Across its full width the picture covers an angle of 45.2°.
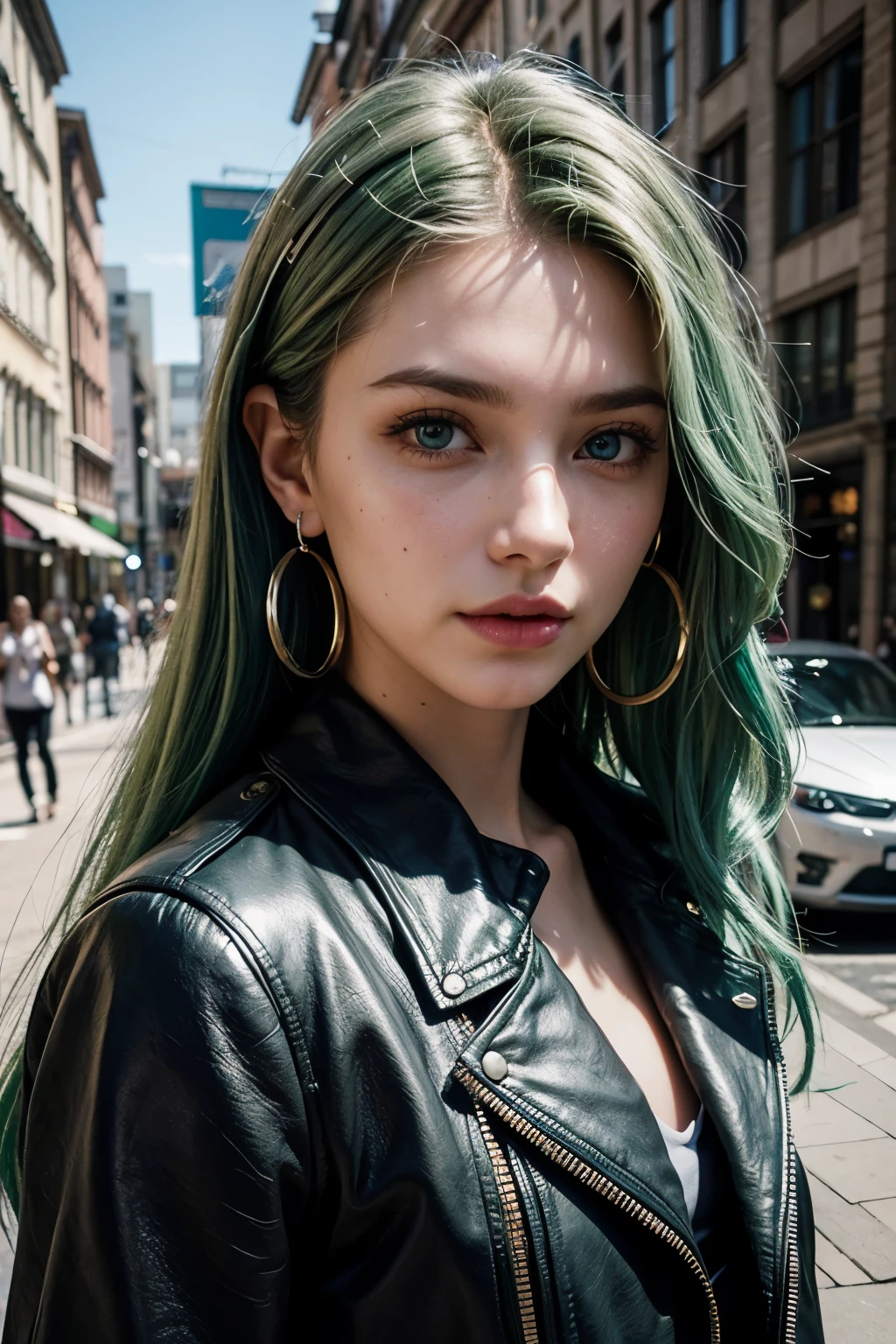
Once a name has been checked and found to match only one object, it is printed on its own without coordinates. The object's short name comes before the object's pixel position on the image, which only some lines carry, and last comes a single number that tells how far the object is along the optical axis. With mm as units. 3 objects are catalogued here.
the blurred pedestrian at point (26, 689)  8906
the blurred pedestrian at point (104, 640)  17359
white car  5738
